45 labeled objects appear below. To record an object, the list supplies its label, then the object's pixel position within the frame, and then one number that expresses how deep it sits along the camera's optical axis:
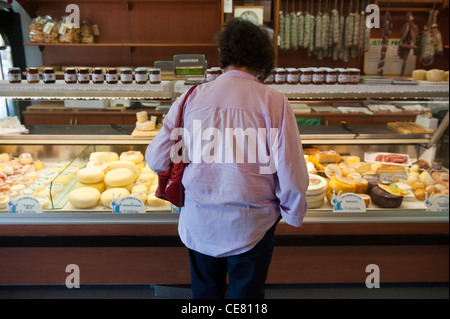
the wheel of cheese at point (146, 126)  2.74
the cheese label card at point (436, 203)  2.55
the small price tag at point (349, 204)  2.50
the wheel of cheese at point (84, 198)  2.46
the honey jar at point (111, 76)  2.34
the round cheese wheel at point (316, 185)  2.46
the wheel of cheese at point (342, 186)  2.55
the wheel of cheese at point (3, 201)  2.48
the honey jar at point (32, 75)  2.36
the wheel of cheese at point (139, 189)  2.58
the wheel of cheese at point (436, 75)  2.60
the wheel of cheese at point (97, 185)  2.63
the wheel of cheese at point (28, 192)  2.52
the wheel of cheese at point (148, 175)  2.77
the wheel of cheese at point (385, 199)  2.52
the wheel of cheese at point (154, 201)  2.51
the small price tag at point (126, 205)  2.47
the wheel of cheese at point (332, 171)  2.72
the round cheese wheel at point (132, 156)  2.84
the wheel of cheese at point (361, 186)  2.58
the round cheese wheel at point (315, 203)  2.49
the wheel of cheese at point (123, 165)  2.78
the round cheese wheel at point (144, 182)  2.69
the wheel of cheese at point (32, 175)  2.74
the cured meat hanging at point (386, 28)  5.18
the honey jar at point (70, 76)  2.38
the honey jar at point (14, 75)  2.35
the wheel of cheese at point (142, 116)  2.70
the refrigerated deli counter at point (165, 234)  2.46
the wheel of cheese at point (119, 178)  2.60
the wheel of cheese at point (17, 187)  2.58
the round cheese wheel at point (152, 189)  2.62
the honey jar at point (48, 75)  2.33
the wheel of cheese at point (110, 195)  2.49
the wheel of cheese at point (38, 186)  2.59
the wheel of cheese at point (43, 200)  2.46
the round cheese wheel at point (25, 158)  2.88
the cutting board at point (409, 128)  2.82
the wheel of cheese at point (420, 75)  2.71
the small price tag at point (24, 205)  2.44
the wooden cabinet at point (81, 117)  2.72
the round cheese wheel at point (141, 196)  2.50
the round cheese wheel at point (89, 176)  2.59
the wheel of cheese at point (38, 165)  2.88
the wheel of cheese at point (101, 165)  2.76
